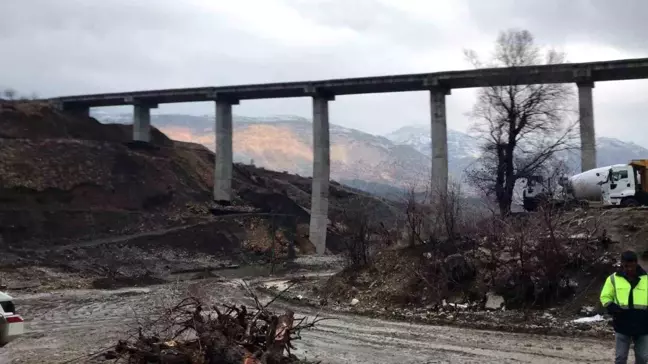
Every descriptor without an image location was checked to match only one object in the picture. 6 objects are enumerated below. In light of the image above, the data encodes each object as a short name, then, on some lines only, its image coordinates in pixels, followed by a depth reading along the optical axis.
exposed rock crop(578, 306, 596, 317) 13.93
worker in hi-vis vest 7.00
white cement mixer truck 25.72
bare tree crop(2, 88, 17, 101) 64.69
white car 8.52
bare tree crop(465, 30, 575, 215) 30.62
